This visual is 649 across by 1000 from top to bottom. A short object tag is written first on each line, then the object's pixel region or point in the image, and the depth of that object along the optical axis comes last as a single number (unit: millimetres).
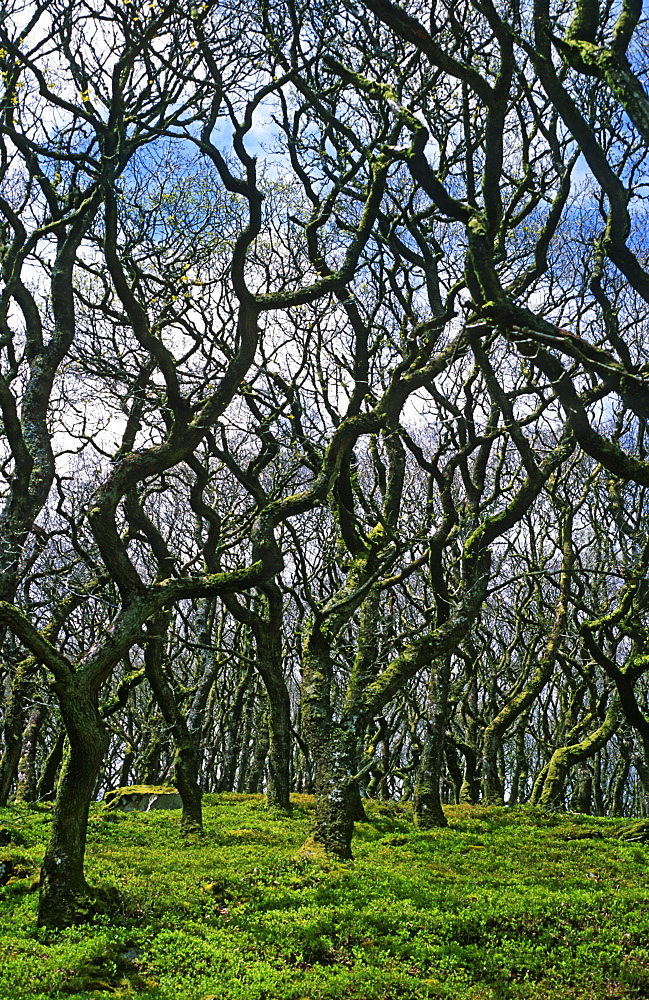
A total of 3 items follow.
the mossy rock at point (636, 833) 16375
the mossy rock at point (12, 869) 10719
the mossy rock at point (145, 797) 20906
